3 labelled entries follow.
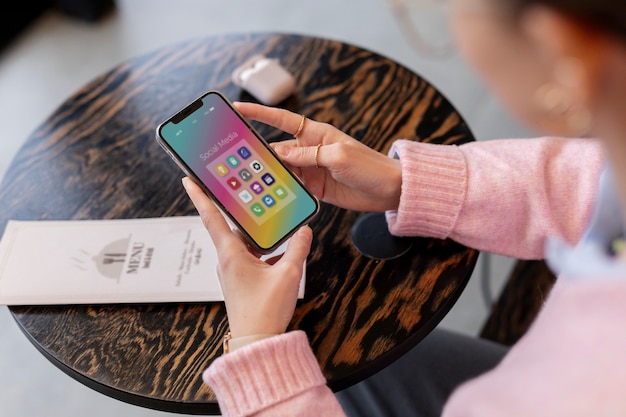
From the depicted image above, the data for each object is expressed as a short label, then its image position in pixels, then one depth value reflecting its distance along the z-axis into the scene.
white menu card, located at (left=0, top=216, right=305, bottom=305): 0.81
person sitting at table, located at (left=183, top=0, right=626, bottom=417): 0.40
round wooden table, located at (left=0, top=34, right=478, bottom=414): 0.76
